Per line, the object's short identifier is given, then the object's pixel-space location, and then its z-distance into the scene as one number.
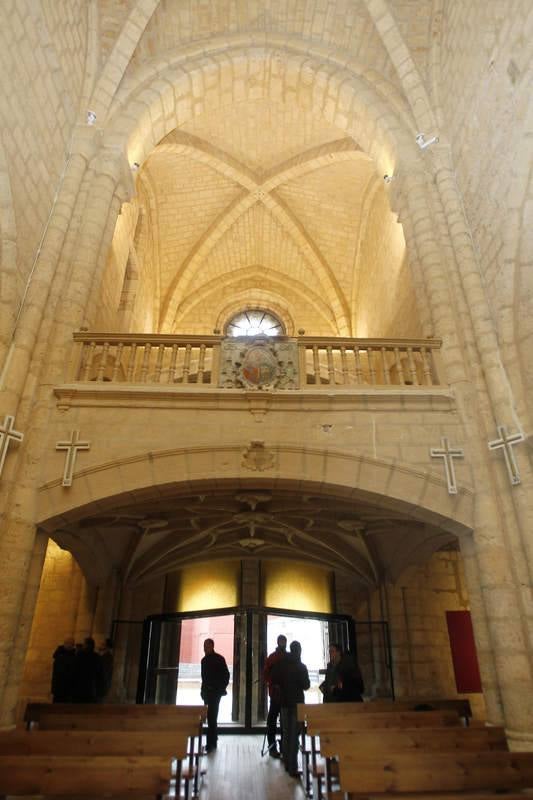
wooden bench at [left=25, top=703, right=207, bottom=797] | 4.80
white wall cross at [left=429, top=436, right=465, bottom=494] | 5.88
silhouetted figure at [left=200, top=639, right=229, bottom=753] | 6.45
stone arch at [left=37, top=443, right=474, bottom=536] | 5.74
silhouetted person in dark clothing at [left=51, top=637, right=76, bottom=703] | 6.50
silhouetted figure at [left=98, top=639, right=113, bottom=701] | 7.39
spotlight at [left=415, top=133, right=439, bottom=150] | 8.36
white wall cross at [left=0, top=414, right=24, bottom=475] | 5.53
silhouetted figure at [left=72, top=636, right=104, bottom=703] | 6.56
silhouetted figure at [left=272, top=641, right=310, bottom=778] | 5.36
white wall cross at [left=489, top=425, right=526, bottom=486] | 5.59
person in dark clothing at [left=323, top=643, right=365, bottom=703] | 6.23
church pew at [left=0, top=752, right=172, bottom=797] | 2.98
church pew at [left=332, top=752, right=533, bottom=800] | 3.20
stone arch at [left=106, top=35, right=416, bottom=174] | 8.95
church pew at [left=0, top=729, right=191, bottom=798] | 3.85
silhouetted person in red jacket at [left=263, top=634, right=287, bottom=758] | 5.91
